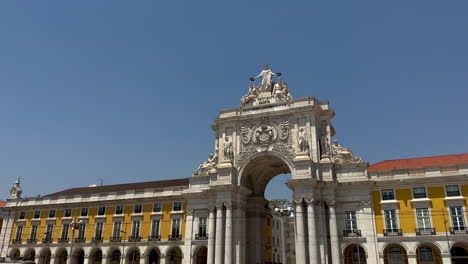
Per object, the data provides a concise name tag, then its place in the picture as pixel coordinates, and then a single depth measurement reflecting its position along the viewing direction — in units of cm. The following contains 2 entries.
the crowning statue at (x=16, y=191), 7225
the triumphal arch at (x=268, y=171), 4831
